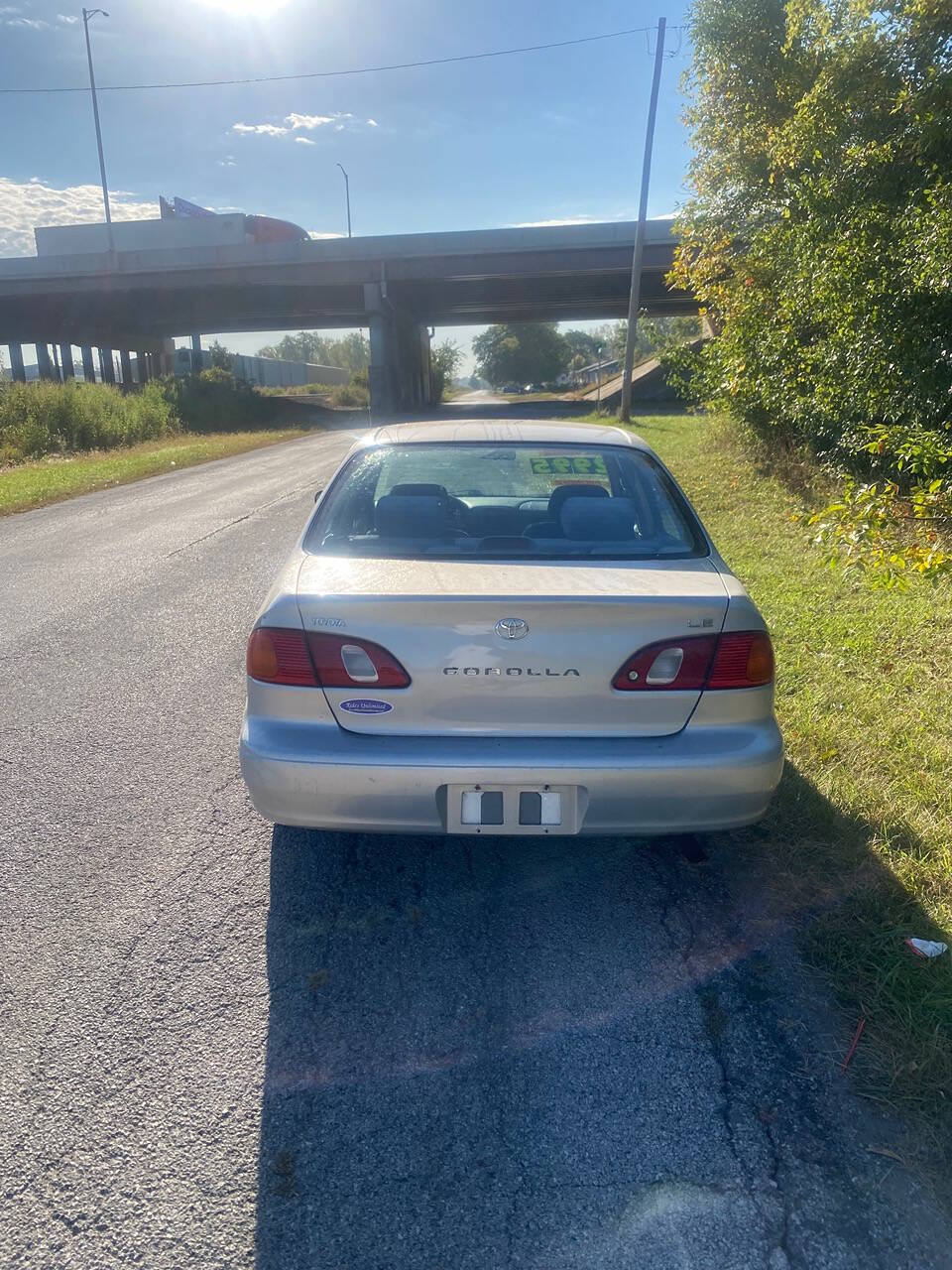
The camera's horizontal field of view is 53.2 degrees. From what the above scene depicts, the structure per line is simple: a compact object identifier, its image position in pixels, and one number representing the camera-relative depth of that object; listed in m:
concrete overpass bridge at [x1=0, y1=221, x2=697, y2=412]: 37.03
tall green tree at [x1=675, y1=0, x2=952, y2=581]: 7.44
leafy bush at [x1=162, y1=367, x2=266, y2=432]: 36.66
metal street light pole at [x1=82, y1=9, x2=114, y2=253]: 40.38
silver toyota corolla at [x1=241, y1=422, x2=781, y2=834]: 2.82
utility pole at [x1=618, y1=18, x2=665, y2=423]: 25.06
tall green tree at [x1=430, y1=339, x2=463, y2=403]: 61.25
